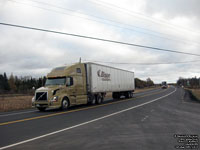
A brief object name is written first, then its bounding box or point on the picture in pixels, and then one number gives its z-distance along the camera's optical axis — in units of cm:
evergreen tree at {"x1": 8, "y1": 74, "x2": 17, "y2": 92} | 11314
